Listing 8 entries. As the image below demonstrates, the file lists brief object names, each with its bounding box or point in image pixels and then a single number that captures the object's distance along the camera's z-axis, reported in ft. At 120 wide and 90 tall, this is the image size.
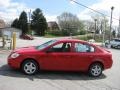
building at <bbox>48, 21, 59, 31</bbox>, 168.82
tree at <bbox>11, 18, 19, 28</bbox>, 115.24
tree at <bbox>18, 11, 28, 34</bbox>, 111.91
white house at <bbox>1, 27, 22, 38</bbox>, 103.08
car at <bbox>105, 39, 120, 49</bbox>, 52.81
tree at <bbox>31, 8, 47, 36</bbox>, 121.96
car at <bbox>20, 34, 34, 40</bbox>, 88.05
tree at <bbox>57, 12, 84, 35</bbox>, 147.70
